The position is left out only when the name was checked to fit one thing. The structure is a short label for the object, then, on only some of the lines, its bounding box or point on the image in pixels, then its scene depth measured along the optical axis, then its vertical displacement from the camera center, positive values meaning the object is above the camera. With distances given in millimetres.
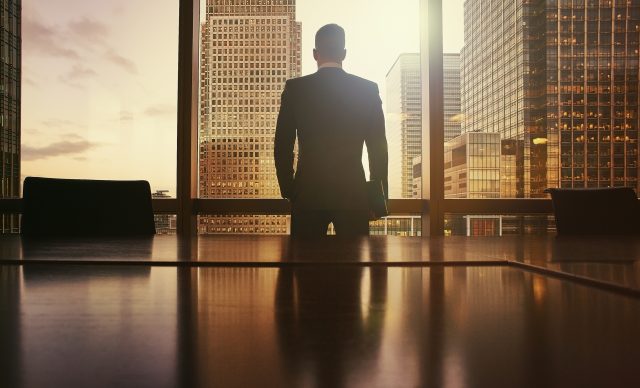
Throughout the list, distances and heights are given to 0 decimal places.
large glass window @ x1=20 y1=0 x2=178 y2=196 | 4223 +974
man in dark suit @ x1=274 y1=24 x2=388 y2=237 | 2312 +309
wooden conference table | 220 -87
